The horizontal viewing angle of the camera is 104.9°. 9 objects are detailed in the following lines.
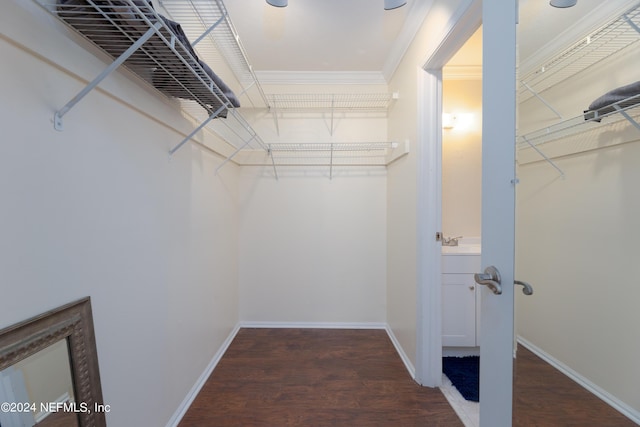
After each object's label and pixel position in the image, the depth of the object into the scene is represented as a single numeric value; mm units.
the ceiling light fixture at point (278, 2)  1323
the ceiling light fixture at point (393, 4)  1258
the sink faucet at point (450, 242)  2334
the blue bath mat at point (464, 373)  1672
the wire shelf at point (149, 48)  754
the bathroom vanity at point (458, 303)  2002
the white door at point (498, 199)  826
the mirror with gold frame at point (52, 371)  641
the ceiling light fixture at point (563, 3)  657
